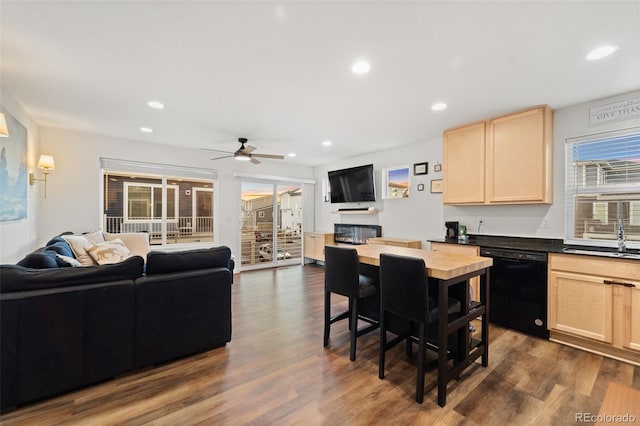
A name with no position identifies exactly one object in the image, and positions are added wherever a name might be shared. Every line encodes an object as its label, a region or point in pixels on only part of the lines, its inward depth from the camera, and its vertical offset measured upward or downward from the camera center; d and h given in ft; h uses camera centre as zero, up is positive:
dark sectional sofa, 5.94 -2.71
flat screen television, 18.37 +2.01
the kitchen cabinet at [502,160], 10.42 +2.25
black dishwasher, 9.46 -2.78
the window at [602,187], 9.35 +0.99
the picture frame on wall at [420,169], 15.39 +2.55
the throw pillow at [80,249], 10.43 -1.49
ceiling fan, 14.38 +3.06
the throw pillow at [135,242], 14.36 -1.65
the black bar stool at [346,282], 7.93 -2.12
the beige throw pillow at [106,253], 10.85 -1.71
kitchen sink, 8.06 -1.20
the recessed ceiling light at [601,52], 6.77 +4.14
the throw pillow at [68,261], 7.89 -1.48
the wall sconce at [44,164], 12.07 +2.07
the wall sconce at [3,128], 6.71 +2.02
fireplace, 18.58 -1.45
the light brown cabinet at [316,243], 21.35 -2.44
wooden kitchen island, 6.16 -2.24
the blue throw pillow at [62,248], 8.77 -1.27
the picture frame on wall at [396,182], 16.66 +1.95
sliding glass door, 20.97 -1.01
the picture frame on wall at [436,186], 14.70 +1.48
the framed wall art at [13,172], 8.60 +1.30
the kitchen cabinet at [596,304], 7.95 -2.77
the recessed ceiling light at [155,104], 10.47 +4.16
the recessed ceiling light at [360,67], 7.58 +4.14
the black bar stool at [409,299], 6.18 -2.06
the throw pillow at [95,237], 12.62 -1.24
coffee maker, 13.25 -0.81
